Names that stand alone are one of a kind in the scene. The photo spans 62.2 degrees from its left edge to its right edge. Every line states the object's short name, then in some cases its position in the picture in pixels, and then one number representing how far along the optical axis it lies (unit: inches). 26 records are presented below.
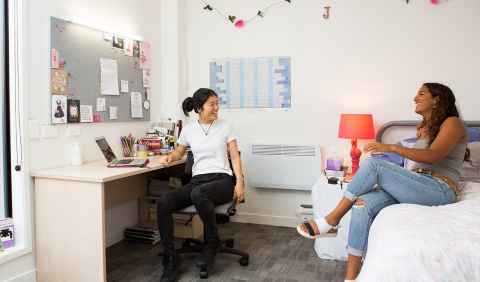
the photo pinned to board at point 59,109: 99.9
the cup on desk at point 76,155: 105.2
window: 90.0
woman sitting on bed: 82.0
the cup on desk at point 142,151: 123.4
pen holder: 126.7
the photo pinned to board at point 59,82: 99.5
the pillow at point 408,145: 97.3
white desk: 86.5
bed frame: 124.3
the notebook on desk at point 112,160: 103.7
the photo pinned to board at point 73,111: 105.0
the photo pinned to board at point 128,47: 127.2
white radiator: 135.3
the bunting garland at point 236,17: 141.3
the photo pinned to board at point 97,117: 114.5
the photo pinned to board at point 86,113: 109.7
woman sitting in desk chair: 98.3
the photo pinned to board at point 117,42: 122.0
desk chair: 101.5
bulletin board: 101.1
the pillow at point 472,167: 106.6
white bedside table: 110.3
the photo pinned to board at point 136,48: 131.5
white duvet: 54.4
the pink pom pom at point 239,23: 144.9
